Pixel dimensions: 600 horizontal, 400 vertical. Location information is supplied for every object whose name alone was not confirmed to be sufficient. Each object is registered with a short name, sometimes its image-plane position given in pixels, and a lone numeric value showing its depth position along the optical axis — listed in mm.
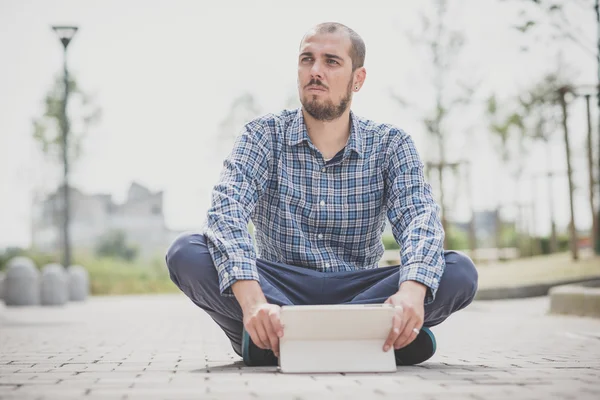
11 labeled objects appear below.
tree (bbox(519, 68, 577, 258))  25469
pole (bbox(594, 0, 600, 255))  15488
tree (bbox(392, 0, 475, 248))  21516
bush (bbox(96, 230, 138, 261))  38875
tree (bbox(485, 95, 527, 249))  27912
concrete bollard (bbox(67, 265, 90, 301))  23234
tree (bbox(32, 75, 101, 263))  29000
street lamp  19531
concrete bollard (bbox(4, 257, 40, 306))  20922
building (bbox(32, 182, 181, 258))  40781
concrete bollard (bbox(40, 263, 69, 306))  20766
